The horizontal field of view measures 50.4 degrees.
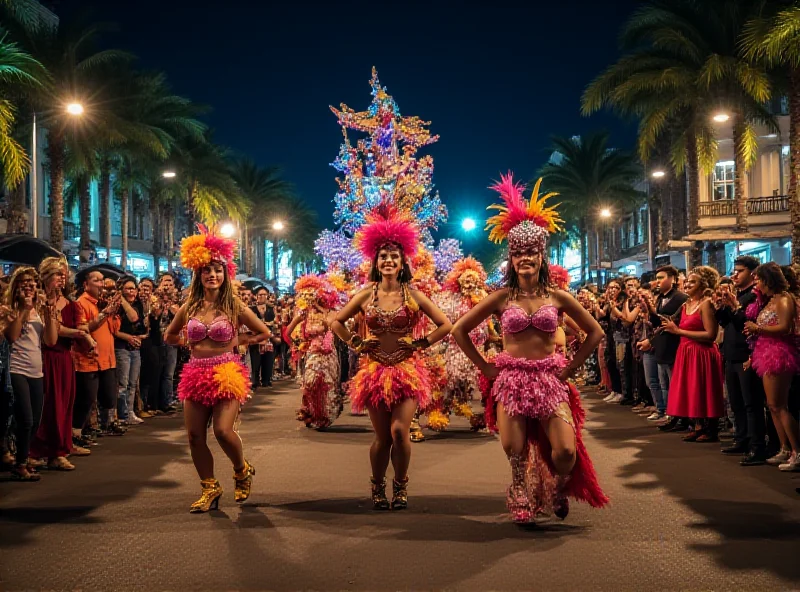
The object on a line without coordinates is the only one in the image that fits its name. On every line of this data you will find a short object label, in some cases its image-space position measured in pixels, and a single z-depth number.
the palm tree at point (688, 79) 24.22
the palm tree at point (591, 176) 40.12
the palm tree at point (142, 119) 26.16
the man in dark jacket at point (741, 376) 9.21
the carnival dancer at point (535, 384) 6.29
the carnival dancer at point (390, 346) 7.07
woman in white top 8.34
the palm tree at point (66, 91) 23.61
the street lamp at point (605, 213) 39.91
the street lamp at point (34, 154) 19.65
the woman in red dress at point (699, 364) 10.69
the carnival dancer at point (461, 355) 12.05
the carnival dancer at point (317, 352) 12.52
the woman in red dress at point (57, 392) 9.15
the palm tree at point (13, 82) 16.36
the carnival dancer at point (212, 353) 7.09
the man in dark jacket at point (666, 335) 12.11
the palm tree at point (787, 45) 16.43
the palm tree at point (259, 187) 47.49
